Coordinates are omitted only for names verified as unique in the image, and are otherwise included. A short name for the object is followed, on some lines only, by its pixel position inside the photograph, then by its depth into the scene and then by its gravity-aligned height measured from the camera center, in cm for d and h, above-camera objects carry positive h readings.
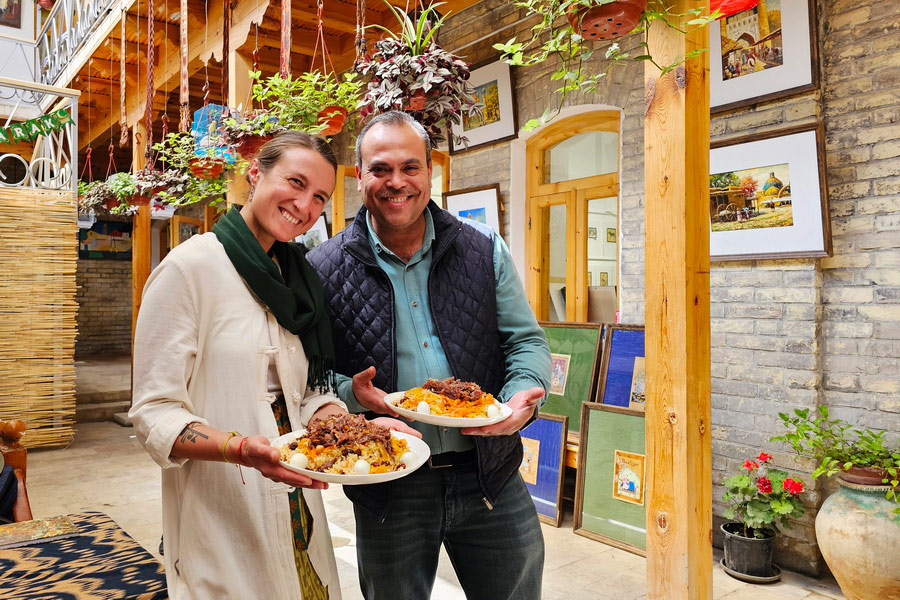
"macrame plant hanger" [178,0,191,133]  465 +171
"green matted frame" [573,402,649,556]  410 -114
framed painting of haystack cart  362 +68
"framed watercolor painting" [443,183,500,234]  546 +95
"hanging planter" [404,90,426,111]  272 +89
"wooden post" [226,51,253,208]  486 +169
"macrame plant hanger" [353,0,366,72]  317 +146
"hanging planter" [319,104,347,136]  367 +112
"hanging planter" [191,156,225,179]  441 +102
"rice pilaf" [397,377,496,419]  160 -22
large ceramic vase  310 -114
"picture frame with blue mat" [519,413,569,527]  456 -111
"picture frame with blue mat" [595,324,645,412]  437 -40
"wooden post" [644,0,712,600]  212 -4
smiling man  176 -13
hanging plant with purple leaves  270 +99
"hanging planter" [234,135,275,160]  362 +96
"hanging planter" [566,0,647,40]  199 +92
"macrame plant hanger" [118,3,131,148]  639 +251
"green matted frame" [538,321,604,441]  468 -41
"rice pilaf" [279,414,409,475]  140 -30
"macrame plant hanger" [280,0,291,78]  366 +158
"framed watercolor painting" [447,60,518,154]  530 +174
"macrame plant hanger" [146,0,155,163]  508 +200
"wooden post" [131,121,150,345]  844 +85
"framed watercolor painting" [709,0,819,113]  363 +151
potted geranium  362 -116
